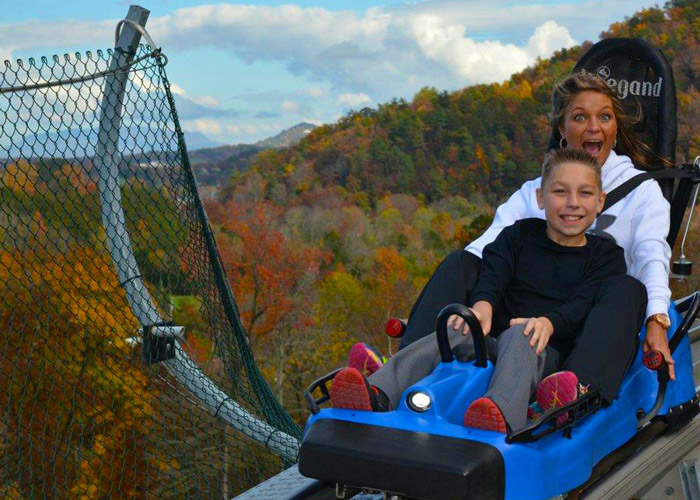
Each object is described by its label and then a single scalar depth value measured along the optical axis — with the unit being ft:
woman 8.93
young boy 8.30
